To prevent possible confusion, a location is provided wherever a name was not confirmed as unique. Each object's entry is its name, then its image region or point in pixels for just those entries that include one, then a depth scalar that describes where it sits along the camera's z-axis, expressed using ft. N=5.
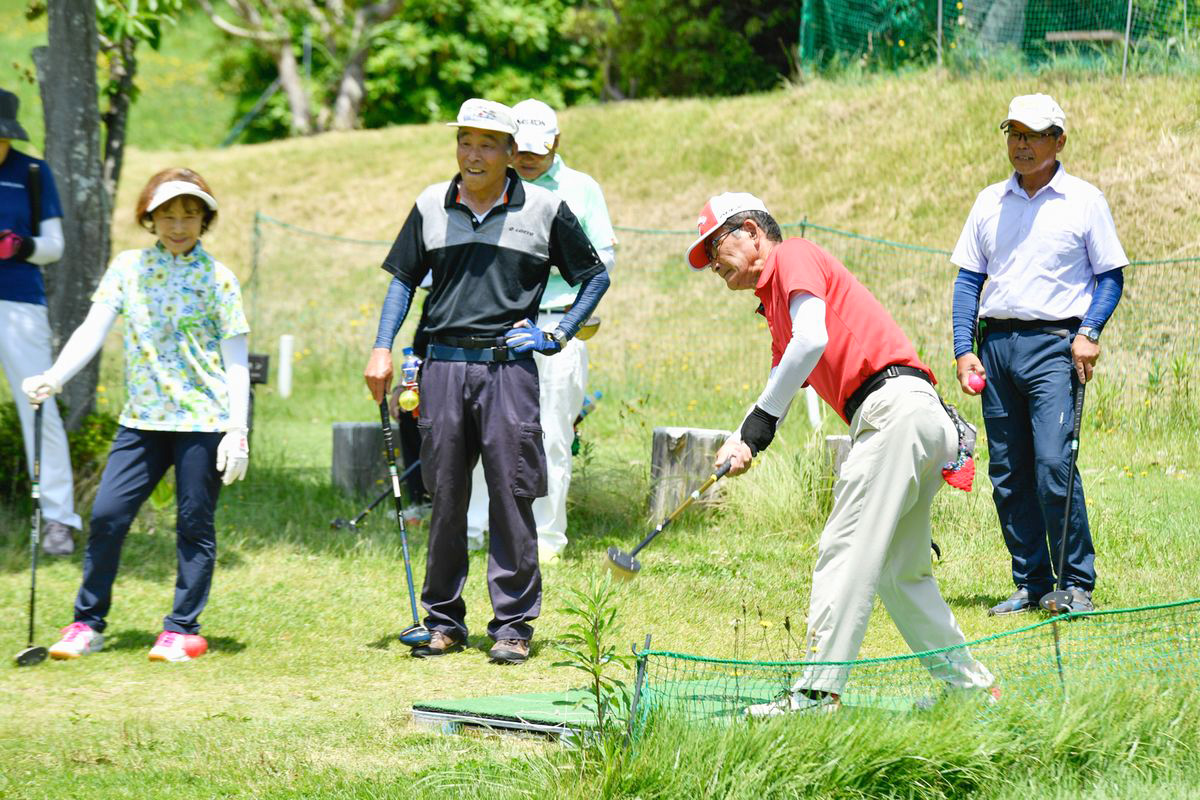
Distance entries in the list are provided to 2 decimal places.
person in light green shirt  46.75
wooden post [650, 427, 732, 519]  53.62
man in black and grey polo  37.99
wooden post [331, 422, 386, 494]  59.47
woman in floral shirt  38.73
